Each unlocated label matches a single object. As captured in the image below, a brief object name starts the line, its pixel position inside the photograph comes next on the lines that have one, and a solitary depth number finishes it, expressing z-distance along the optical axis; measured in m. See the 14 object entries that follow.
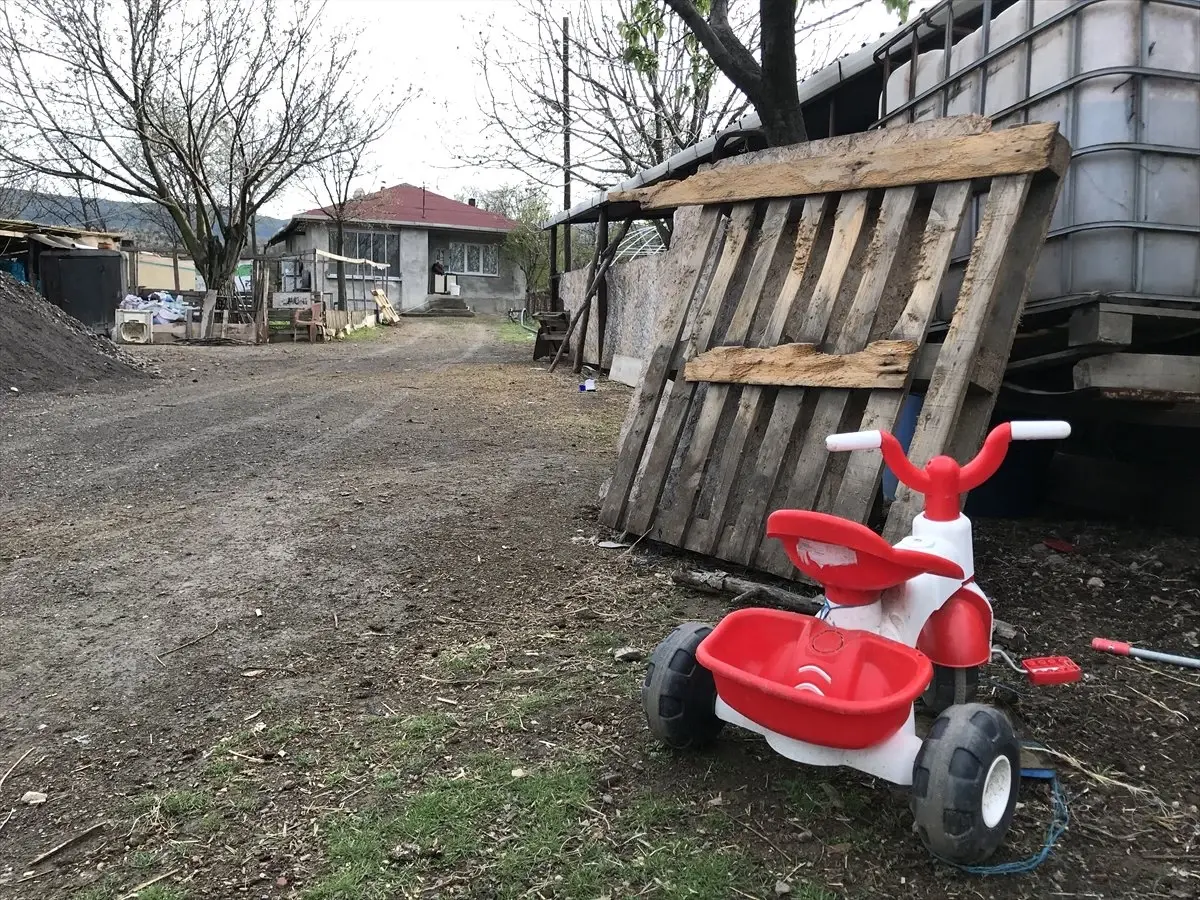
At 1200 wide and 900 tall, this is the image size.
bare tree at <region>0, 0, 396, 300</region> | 21.33
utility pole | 16.56
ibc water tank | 3.39
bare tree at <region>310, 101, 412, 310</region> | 27.89
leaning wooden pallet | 3.31
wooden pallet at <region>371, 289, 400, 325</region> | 30.78
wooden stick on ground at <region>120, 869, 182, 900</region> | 1.99
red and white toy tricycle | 1.94
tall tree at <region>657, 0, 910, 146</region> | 5.48
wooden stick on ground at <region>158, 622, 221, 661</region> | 3.27
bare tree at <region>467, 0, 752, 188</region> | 16.20
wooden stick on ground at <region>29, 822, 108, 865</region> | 2.15
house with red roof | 39.00
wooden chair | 21.58
